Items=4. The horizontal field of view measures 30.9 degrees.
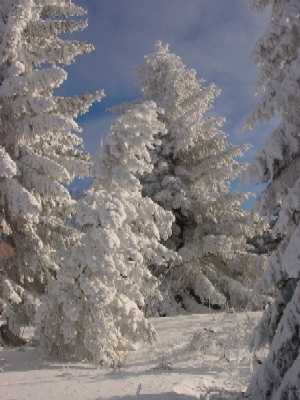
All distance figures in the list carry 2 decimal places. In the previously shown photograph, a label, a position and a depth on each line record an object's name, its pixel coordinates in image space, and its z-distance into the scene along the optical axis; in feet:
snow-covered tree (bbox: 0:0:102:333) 48.49
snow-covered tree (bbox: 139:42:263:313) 68.03
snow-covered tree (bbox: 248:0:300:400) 21.38
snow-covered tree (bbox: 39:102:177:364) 35.35
